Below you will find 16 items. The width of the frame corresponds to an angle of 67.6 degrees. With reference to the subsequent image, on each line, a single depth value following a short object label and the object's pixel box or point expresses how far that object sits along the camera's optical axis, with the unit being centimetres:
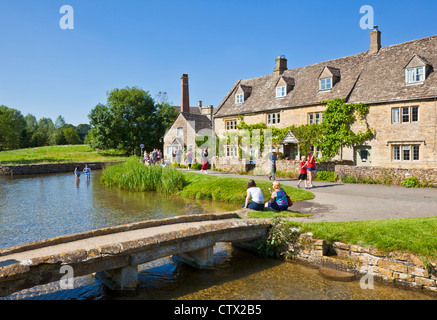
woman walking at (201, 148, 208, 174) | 2808
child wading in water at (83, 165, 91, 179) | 3134
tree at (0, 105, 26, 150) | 6900
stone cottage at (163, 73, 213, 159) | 4544
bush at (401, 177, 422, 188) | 1836
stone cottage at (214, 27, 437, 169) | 2347
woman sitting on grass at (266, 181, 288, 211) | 1202
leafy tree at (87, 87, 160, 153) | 5775
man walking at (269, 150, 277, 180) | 2220
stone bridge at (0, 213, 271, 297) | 622
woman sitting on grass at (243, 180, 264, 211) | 1173
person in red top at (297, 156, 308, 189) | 1855
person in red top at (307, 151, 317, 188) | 1867
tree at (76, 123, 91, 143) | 16430
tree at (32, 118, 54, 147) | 8344
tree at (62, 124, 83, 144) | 9527
